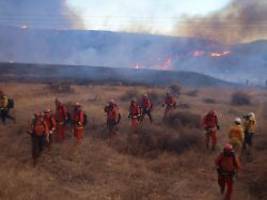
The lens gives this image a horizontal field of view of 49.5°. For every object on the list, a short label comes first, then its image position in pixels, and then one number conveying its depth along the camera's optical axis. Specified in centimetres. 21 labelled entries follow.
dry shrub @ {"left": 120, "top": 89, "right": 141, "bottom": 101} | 1926
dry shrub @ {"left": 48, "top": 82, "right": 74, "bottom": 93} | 2133
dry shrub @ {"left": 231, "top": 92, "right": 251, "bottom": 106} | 2021
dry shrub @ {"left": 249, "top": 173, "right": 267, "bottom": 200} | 711
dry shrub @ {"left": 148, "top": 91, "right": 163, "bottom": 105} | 1886
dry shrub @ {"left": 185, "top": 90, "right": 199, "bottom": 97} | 2383
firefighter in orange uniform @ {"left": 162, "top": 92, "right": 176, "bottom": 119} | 1364
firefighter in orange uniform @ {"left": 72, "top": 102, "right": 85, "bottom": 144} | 973
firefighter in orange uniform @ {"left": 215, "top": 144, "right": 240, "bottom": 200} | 654
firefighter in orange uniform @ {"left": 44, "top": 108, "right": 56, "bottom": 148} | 907
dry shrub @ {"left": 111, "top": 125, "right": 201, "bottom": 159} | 949
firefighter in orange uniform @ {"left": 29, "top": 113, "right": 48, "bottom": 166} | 848
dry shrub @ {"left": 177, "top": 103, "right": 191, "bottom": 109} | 1738
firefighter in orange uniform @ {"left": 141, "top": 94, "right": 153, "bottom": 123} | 1262
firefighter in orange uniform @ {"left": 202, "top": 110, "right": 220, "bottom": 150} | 964
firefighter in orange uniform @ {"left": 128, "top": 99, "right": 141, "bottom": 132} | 1151
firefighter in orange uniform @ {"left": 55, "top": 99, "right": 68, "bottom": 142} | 1000
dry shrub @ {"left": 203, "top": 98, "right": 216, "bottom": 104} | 2061
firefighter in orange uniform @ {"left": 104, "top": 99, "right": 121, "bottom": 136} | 1068
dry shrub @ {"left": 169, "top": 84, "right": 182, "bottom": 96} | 2328
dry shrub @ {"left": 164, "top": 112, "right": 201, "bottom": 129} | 1211
